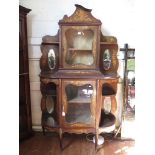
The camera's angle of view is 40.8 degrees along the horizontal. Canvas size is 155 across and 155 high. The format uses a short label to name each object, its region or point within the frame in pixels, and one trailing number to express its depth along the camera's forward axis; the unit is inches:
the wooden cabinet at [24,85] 92.9
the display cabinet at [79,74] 86.8
